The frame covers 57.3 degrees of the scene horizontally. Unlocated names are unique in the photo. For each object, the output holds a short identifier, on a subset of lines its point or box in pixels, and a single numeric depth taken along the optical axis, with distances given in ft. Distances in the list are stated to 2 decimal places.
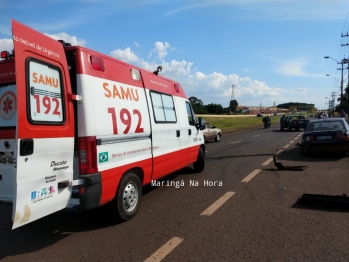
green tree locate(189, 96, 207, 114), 303.89
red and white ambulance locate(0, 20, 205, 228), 11.90
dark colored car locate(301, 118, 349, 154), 36.32
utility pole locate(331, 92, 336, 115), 412.40
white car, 62.18
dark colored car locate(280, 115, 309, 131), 99.91
